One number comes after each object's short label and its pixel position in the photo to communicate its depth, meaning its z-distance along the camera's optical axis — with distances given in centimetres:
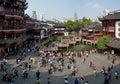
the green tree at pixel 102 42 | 2397
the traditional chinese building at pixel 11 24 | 2091
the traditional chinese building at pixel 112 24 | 2486
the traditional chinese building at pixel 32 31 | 3199
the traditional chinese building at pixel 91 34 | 2934
